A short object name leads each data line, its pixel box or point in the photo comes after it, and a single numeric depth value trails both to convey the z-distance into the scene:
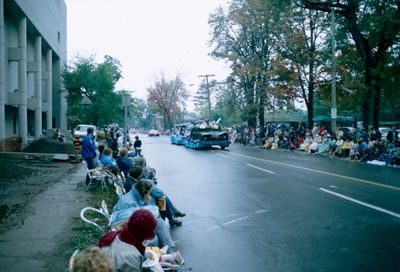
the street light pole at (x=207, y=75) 60.48
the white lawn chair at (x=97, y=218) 7.64
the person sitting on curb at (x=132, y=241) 3.55
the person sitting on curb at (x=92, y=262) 2.81
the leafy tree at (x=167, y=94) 98.00
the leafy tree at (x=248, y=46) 40.56
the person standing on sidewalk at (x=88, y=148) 13.67
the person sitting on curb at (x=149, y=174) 8.22
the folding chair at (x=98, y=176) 11.71
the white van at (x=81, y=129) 37.75
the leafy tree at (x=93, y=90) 44.53
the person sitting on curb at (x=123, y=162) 10.75
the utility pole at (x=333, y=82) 25.61
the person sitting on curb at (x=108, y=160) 12.19
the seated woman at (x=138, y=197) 5.99
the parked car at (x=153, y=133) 85.25
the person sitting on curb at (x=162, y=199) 7.66
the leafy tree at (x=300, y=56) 34.19
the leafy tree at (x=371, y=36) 24.59
